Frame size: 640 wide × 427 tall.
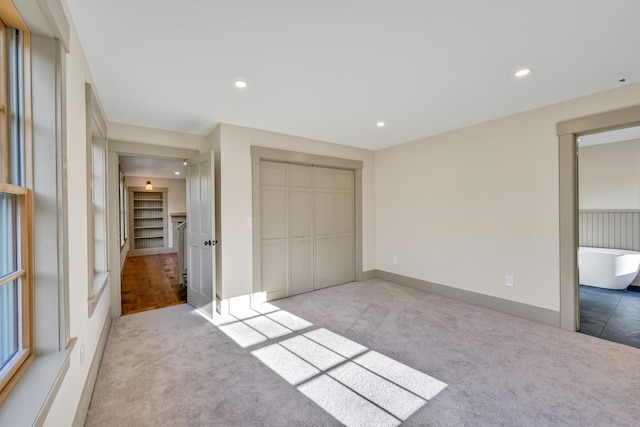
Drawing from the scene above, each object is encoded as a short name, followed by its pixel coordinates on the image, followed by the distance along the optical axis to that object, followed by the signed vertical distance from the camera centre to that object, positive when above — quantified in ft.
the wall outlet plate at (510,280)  10.94 -2.79
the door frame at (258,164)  12.33 +2.57
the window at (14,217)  3.53 +0.01
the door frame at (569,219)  9.41 -0.33
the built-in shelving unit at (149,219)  28.43 -0.38
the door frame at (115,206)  10.71 +0.41
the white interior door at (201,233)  10.84 -0.78
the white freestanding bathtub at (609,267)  13.85 -3.03
